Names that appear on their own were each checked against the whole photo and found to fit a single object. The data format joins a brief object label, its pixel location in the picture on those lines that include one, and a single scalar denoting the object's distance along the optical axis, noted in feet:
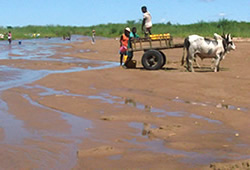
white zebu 42.78
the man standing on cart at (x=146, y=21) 48.98
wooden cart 46.62
